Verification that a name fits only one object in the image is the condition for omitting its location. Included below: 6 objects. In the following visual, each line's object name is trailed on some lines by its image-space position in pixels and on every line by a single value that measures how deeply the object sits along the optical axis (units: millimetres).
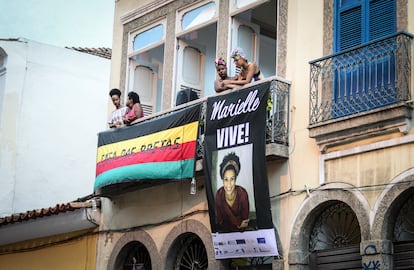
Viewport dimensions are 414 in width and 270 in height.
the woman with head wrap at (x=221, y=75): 15719
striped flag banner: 15883
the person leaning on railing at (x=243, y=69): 15320
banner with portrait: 14414
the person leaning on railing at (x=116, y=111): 18016
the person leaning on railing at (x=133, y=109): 17734
